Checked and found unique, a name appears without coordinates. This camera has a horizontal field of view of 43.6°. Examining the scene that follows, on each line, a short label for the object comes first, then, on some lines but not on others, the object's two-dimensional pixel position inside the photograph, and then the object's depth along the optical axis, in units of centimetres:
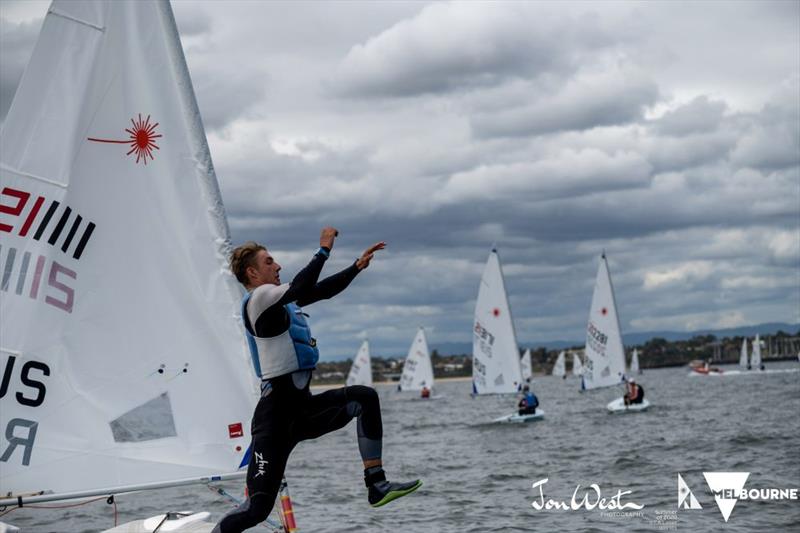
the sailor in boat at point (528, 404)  4056
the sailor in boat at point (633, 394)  4484
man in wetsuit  644
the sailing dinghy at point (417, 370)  7981
